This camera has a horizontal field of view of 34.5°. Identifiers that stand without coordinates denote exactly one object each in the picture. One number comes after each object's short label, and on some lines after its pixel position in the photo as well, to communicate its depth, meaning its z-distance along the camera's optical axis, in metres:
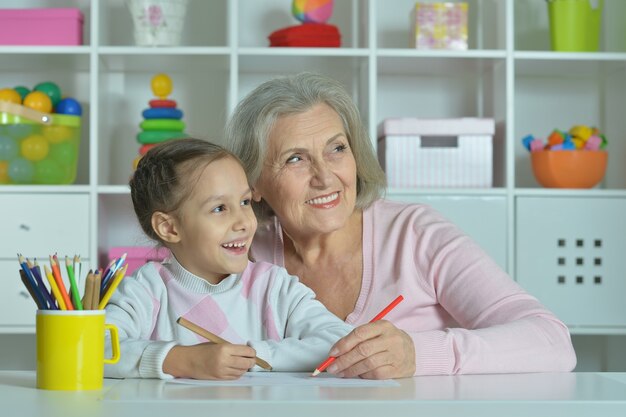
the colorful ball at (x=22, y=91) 3.28
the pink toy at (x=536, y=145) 3.32
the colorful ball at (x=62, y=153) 3.22
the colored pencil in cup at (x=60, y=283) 1.15
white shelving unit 3.18
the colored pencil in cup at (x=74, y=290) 1.16
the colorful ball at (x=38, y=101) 3.20
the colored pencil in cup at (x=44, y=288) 1.16
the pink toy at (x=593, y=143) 3.27
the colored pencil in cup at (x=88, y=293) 1.16
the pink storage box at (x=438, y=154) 3.19
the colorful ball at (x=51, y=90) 3.26
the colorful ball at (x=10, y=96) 3.22
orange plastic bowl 3.25
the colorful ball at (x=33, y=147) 3.19
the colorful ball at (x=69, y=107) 3.25
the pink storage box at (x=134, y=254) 3.16
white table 1.01
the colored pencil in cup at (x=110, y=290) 1.19
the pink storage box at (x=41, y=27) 3.19
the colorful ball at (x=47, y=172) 3.20
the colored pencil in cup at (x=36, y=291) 1.16
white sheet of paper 1.22
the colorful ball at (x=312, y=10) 3.24
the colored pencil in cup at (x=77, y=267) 1.15
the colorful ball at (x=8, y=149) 3.18
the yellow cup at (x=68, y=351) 1.14
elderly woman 1.81
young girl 1.55
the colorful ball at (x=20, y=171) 3.19
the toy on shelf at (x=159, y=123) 3.22
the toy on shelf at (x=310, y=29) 3.21
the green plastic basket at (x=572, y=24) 3.28
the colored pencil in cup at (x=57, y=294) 1.15
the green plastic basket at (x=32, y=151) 3.19
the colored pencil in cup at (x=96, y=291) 1.17
